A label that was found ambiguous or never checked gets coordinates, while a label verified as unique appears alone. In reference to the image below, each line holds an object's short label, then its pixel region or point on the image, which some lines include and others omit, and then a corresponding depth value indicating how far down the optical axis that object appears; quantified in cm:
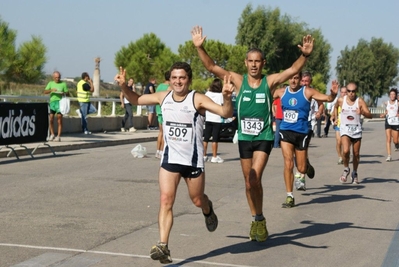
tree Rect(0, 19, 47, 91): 3672
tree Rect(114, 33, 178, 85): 5938
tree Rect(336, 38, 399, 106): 10606
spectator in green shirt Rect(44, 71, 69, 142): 2138
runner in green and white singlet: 876
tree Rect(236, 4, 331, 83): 8625
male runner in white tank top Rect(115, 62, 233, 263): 750
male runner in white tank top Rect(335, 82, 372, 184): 1469
